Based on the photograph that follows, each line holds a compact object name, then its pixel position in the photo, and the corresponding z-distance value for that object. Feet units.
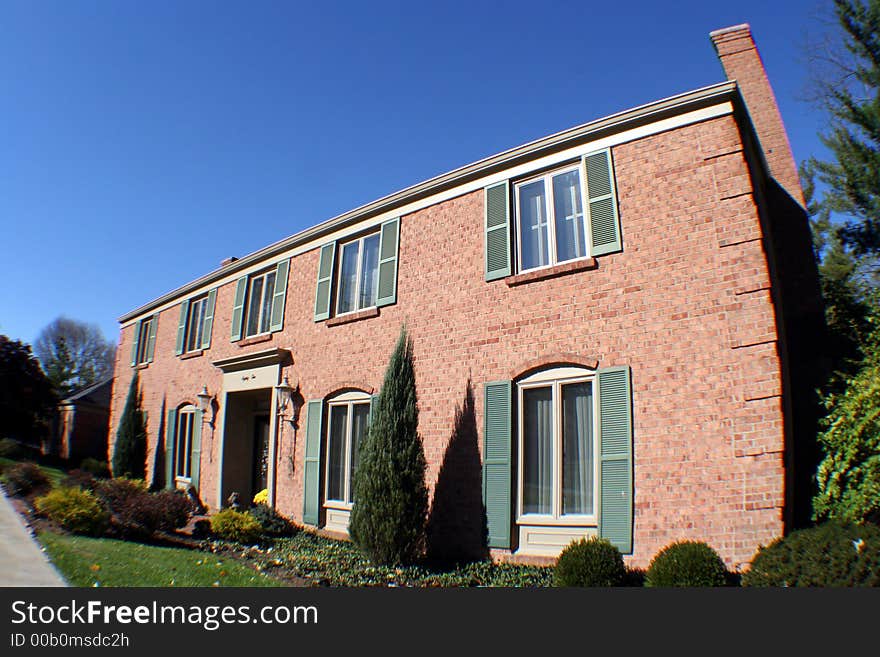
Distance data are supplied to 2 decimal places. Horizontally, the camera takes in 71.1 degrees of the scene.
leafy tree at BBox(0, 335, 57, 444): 79.82
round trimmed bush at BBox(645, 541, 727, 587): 20.53
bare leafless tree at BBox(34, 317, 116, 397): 164.04
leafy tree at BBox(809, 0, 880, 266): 43.88
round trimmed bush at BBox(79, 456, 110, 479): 67.19
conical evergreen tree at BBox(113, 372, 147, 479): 60.44
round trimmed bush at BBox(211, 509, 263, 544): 36.24
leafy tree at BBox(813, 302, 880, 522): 21.42
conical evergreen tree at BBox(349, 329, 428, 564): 29.35
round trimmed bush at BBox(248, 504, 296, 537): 39.19
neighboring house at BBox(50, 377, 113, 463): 94.22
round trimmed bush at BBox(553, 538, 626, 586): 22.25
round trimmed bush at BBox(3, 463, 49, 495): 44.32
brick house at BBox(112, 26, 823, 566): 23.21
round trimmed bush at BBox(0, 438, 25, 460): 68.47
